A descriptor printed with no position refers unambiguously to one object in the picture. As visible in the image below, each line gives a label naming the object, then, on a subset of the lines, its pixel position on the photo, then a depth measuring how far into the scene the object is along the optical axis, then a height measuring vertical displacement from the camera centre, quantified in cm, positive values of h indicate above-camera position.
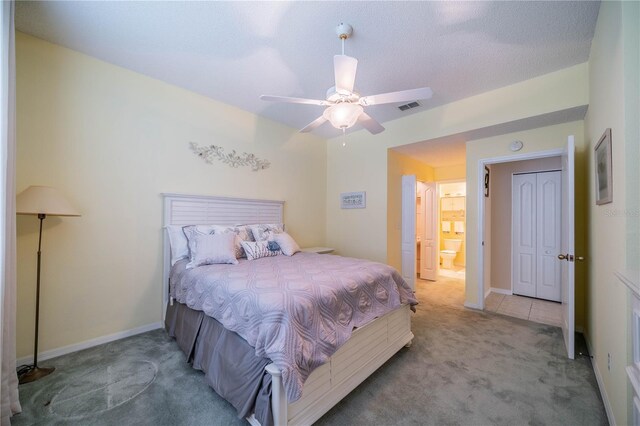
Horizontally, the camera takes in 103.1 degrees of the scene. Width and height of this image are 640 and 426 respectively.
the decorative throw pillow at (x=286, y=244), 316 -39
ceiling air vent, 339 +147
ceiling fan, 186 +91
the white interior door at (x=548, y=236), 381 -33
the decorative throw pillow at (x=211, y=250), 252 -37
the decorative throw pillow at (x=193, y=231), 275 -20
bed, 138 -94
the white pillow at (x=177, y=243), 278 -33
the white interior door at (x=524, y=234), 405 -33
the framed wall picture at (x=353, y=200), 434 +24
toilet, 593 -90
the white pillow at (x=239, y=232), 290 -23
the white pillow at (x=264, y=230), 321 -23
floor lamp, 191 +4
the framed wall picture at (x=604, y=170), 166 +31
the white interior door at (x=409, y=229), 435 -27
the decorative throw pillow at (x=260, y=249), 288 -42
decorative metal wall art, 321 +77
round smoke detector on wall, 321 +87
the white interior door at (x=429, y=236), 517 -46
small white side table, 407 -60
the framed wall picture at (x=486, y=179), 362 +50
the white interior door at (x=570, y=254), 226 -36
